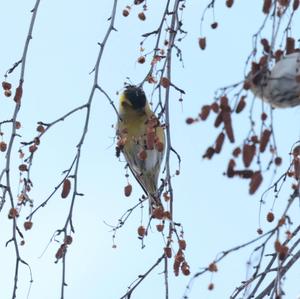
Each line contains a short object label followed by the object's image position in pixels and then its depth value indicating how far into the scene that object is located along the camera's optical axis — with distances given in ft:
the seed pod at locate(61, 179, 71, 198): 23.67
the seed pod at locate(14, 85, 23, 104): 23.24
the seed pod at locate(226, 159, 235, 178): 17.30
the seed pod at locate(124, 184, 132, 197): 26.61
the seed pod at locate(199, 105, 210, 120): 17.12
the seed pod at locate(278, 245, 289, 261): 18.94
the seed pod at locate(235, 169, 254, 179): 17.33
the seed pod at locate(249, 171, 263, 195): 16.88
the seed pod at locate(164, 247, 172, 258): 24.22
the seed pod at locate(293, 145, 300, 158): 22.28
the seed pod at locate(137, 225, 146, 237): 26.07
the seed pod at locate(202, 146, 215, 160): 17.35
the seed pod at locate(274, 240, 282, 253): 18.48
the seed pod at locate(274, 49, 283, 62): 19.12
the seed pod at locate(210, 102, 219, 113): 17.03
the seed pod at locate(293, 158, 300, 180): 21.84
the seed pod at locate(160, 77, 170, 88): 24.41
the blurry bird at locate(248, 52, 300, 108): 20.26
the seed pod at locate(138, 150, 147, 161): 26.30
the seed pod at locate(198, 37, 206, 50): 22.12
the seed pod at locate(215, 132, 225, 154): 17.12
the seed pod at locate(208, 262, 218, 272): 18.69
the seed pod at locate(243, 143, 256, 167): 16.74
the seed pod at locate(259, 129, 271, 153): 17.28
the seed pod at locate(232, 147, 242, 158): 17.16
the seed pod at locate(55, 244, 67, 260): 23.26
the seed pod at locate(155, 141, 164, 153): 25.59
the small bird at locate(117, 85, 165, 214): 36.81
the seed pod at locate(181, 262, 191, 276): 24.51
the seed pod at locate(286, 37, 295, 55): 19.94
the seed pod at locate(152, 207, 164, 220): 25.29
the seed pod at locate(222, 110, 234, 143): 16.87
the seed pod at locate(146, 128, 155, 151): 24.11
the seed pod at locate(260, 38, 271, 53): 18.53
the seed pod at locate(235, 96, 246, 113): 17.19
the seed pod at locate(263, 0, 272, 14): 18.60
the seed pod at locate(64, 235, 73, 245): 23.43
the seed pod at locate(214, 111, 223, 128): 16.88
